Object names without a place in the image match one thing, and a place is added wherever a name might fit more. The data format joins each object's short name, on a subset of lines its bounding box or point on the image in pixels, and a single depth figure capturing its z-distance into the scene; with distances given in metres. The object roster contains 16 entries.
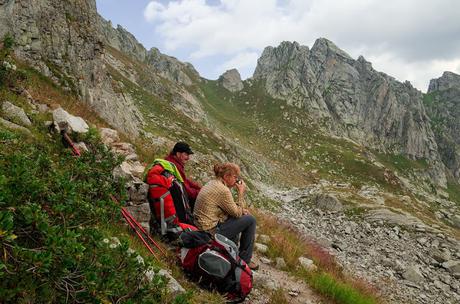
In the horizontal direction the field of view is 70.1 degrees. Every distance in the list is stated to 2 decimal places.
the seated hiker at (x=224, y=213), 6.84
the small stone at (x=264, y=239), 10.14
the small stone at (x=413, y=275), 14.05
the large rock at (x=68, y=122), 8.19
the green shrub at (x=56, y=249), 2.56
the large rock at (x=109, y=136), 10.95
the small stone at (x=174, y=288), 4.55
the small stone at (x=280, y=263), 8.63
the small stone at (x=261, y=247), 9.38
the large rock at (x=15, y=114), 7.51
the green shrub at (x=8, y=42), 9.08
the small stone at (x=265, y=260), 8.79
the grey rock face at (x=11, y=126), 6.80
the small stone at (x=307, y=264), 8.91
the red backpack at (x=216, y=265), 5.52
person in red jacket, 8.11
